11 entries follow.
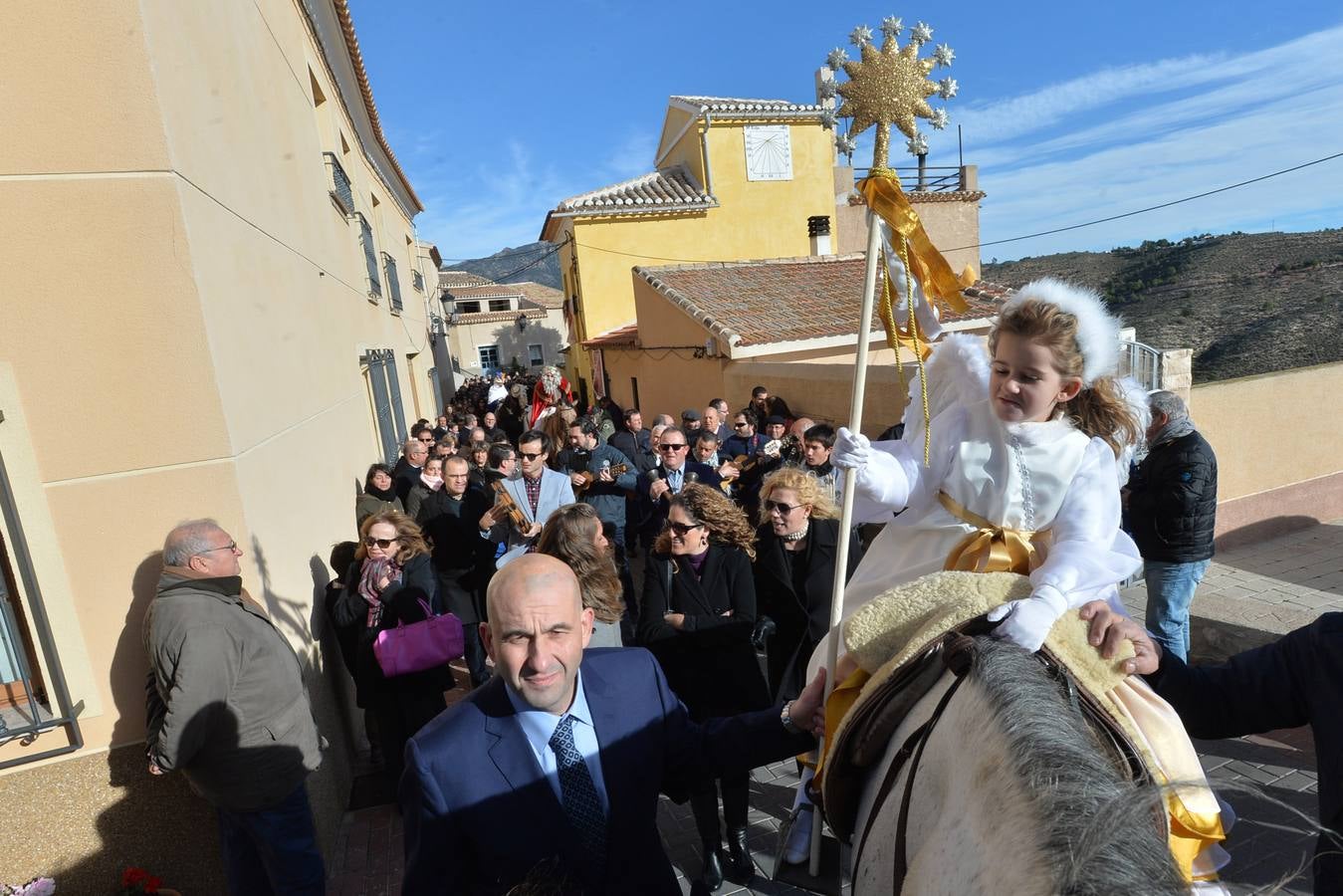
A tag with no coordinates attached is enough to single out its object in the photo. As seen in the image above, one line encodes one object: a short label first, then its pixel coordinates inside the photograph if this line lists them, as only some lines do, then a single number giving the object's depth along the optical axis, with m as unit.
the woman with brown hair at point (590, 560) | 3.20
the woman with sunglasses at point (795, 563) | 3.48
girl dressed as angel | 1.88
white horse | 0.74
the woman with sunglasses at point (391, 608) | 3.99
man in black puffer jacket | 4.18
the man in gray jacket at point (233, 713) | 2.77
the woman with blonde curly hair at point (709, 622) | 3.32
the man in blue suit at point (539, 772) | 1.57
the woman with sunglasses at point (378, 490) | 5.76
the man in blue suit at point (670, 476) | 5.70
